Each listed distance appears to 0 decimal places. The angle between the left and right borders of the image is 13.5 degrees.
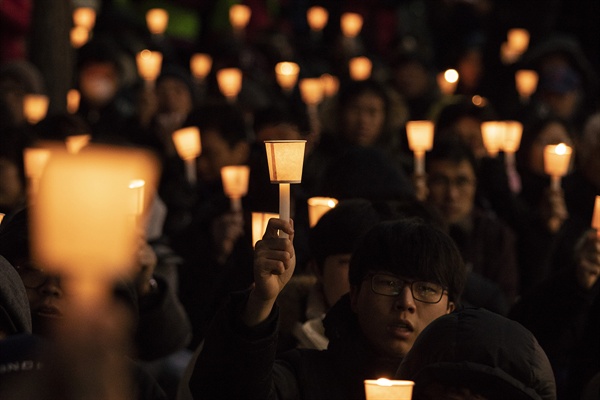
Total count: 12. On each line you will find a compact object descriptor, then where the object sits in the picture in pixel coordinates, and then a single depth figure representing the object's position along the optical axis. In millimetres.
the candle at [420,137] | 14736
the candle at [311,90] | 22244
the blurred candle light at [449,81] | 23253
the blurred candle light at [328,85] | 25173
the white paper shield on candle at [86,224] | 3312
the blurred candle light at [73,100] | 20368
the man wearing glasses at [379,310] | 7368
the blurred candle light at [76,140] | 14095
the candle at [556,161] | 14206
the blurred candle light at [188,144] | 15869
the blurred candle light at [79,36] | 24631
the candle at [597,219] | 9606
